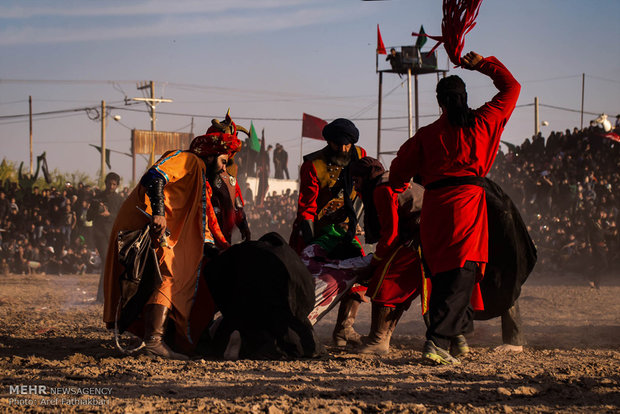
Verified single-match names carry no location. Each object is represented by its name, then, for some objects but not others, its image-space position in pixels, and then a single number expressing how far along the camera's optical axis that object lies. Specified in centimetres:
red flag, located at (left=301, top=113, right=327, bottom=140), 3412
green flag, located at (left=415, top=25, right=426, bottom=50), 2900
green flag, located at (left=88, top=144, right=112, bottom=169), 4294
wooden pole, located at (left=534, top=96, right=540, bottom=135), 3656
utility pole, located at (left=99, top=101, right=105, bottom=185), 3728
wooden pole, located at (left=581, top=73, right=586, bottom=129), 4537
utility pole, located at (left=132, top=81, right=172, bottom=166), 4555
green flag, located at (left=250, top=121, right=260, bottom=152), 3925
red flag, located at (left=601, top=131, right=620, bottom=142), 1667
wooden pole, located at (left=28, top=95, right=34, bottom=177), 5419
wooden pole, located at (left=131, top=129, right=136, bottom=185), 4806
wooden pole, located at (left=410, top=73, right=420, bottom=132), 3035
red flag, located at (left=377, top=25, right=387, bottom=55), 2887
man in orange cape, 564
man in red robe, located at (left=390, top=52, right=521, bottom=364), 517
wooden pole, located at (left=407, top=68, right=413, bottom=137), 2926
